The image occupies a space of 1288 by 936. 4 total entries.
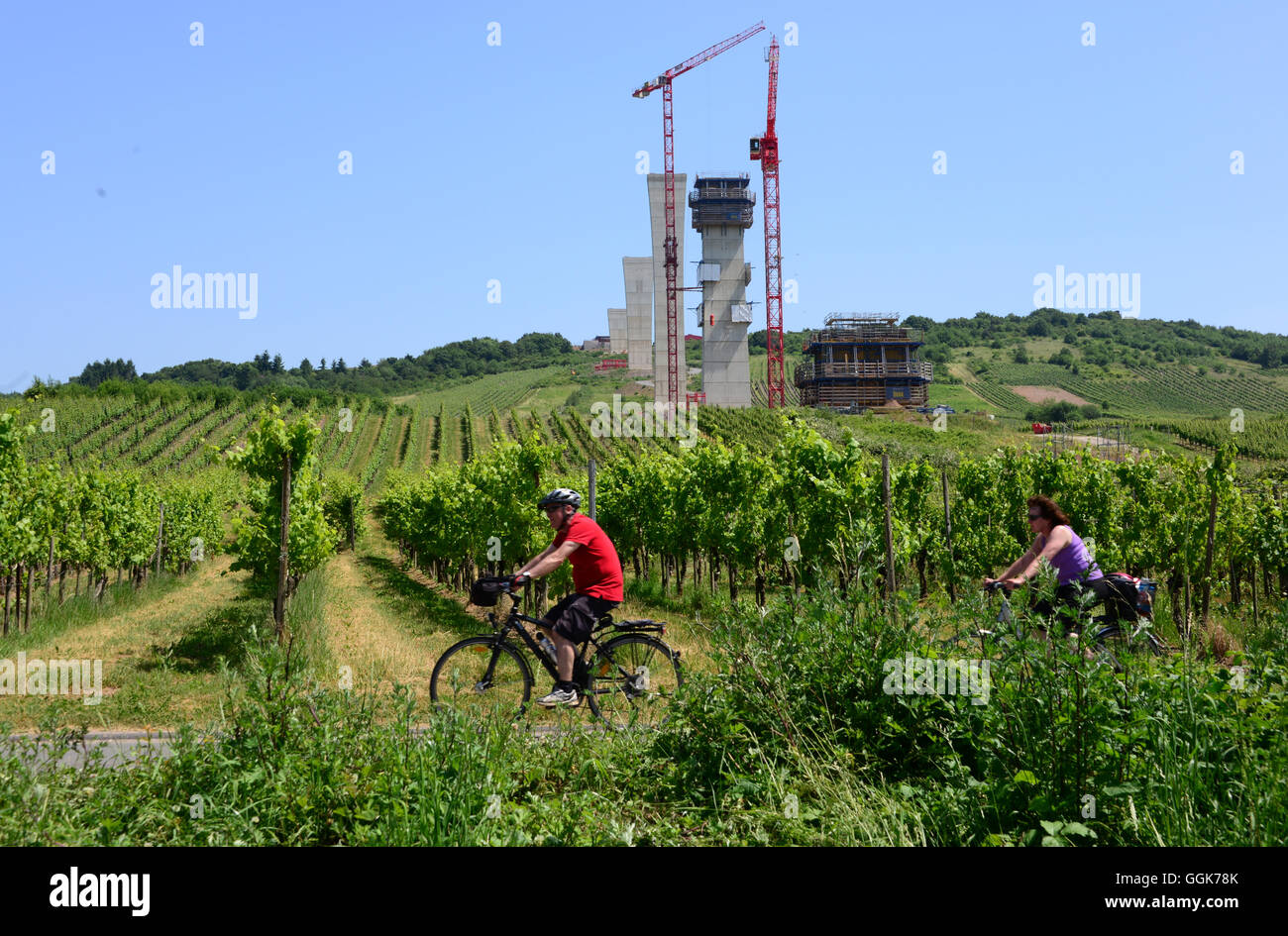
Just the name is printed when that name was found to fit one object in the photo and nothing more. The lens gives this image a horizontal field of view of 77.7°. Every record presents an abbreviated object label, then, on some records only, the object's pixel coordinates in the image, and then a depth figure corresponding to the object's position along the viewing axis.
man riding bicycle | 6.22
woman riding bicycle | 5.75
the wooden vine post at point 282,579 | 12.34
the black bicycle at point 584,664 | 6.34
